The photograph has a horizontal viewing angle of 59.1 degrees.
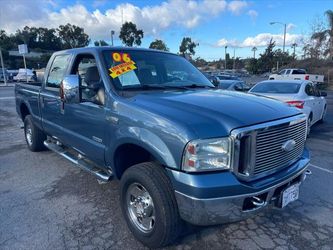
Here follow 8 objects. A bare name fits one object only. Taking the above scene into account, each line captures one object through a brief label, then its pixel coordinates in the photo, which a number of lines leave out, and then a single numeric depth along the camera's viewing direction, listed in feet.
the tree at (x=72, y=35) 283.14
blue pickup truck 7.80
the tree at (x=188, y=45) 213.95
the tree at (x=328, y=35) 127.54
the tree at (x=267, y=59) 189.06
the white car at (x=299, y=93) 24.08
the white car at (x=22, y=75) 105.91
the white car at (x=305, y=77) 82.62
